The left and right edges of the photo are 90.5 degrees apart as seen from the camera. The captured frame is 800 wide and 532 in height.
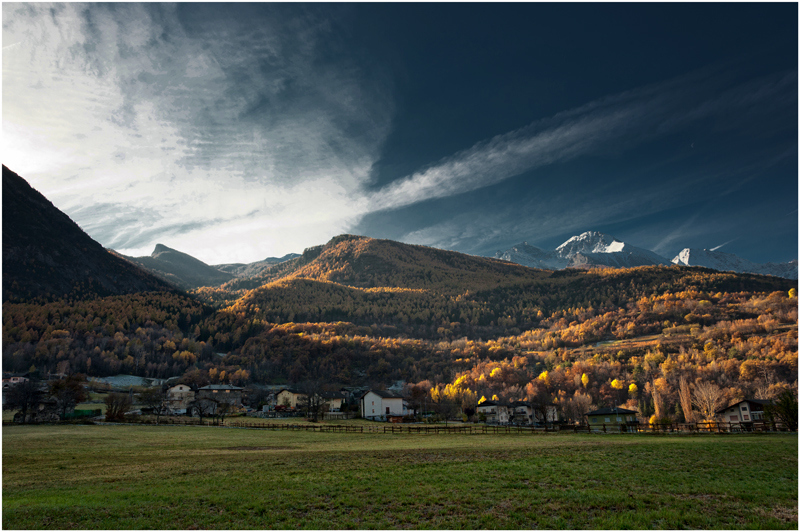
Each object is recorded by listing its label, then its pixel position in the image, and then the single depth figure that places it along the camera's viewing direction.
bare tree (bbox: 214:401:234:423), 87.09
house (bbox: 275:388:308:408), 117.38
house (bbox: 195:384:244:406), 108.75
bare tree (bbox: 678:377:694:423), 82.31
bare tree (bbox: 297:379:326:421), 88.00
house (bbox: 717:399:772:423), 66.06
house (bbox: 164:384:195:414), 105.22
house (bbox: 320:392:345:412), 111.00
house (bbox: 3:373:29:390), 104.99
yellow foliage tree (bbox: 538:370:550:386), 140.80
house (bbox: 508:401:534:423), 101.62
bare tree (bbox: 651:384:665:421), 92.72
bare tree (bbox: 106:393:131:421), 68.31
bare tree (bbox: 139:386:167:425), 90.03
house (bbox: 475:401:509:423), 101.02
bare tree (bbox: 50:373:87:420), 72.85
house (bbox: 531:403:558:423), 98.16
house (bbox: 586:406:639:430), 73.44
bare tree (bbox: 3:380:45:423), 68.88
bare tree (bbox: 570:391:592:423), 102.89
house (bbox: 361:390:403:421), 99.31
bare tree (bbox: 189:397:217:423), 86.09
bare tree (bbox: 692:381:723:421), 78.78
